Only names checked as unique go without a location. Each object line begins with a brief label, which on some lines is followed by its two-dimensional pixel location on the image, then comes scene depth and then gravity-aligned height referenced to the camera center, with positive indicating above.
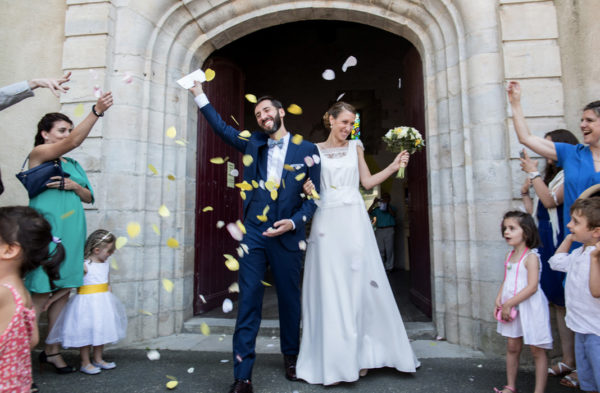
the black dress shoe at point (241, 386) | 2.43 -0.95
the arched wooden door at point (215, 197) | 4.36 +0.41
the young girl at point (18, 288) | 1.56 -0.22
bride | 2.70 -0.43
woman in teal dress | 2.78 +0.14
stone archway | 3.42 +1.08
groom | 2.65 +0.12
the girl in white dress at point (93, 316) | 2.93 -0.63
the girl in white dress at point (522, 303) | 2.42 -0.47
